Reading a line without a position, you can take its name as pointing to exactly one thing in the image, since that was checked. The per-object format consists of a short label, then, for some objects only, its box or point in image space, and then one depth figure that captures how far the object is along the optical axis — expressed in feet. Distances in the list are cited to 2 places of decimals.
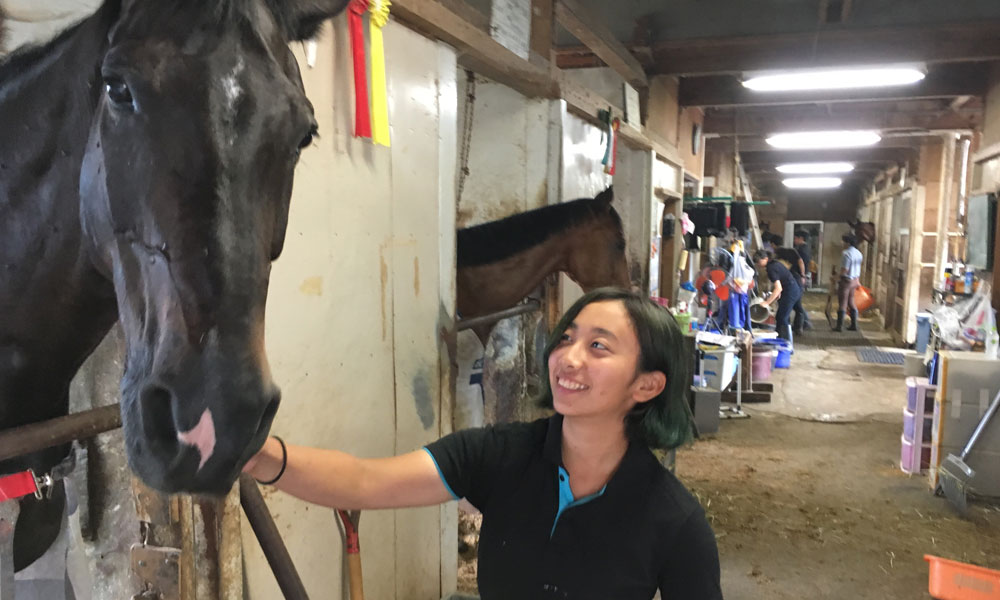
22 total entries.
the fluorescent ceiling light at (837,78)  16.03
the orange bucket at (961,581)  6.72
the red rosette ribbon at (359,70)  5.18
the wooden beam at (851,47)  14.19
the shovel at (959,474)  12.21
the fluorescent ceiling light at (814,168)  42.14
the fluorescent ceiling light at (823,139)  27.37
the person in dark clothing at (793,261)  31.30
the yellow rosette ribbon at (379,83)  5.40
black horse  2.21
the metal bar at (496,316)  7.66
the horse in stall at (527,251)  10.39
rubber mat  27.12
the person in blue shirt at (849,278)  34.27
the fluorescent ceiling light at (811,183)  55.24
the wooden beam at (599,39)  11.11
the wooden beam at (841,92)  18.99
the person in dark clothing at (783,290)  27.09
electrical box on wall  16.46
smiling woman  3.71
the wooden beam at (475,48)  6.35
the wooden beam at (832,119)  24.57
